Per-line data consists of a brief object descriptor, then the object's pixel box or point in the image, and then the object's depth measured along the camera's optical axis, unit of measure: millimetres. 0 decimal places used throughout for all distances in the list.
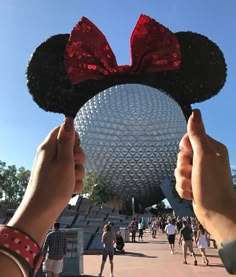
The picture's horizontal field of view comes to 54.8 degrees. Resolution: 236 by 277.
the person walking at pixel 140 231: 12971
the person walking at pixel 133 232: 11682
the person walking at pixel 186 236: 6859
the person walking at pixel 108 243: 5480
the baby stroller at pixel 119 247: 8331
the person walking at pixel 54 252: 4071
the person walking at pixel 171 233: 8403
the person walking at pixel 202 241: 6594
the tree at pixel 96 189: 20700
